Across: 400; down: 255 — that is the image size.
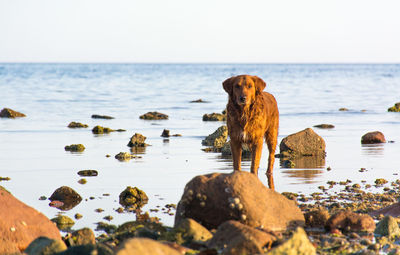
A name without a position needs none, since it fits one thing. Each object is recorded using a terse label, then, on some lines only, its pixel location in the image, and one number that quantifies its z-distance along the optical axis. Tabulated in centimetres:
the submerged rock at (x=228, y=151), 1445
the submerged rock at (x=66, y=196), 935
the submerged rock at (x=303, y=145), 1428
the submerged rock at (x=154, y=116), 2569
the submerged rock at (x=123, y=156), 1361
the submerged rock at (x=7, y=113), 2555
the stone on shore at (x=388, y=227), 722
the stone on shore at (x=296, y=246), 552
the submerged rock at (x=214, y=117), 2487
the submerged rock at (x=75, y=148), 1507
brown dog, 965
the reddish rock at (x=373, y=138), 1663
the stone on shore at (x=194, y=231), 667
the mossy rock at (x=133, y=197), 913
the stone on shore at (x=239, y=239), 601
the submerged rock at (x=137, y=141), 1605
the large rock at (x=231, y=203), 714
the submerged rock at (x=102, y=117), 2578
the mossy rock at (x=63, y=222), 797
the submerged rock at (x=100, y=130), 1955
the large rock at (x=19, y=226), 679
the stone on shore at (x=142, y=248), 502
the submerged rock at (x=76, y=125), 2147
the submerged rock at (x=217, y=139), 1604
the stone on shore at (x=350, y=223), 746
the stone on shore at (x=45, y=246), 585
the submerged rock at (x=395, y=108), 2978
